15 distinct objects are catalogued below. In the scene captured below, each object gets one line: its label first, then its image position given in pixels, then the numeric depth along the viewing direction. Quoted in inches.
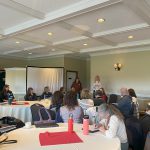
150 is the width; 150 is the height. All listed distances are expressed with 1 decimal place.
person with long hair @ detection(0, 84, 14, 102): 257.6
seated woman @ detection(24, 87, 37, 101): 273.8
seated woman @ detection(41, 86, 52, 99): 297.2
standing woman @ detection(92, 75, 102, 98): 323.4
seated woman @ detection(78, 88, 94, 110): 186.4
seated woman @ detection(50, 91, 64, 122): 163.5
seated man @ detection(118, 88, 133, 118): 180.1
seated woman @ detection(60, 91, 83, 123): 130.1
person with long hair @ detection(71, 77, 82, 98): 378.2
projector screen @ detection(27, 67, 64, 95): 356.5
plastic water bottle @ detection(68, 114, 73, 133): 94.4
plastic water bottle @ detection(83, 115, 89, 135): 91.5
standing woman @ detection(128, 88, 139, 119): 190.9
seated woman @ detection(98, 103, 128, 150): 88.8
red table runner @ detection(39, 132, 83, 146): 79.7
